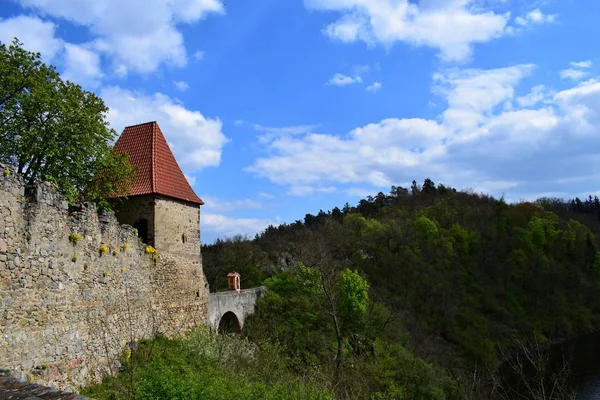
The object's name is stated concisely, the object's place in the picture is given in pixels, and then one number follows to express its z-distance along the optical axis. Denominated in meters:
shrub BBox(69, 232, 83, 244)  11.23
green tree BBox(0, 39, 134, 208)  14.80
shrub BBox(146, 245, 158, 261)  15.78
